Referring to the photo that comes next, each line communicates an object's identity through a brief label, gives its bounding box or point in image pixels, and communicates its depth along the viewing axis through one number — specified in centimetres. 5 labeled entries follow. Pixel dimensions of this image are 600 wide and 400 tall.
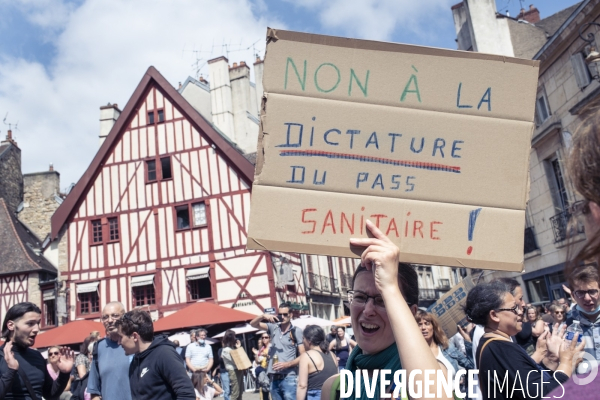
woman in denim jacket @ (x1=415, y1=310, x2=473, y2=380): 504
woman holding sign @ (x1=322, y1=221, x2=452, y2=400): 138
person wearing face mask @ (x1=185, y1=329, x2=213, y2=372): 1129
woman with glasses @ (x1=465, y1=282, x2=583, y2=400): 266
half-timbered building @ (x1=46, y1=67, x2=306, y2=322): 2062
